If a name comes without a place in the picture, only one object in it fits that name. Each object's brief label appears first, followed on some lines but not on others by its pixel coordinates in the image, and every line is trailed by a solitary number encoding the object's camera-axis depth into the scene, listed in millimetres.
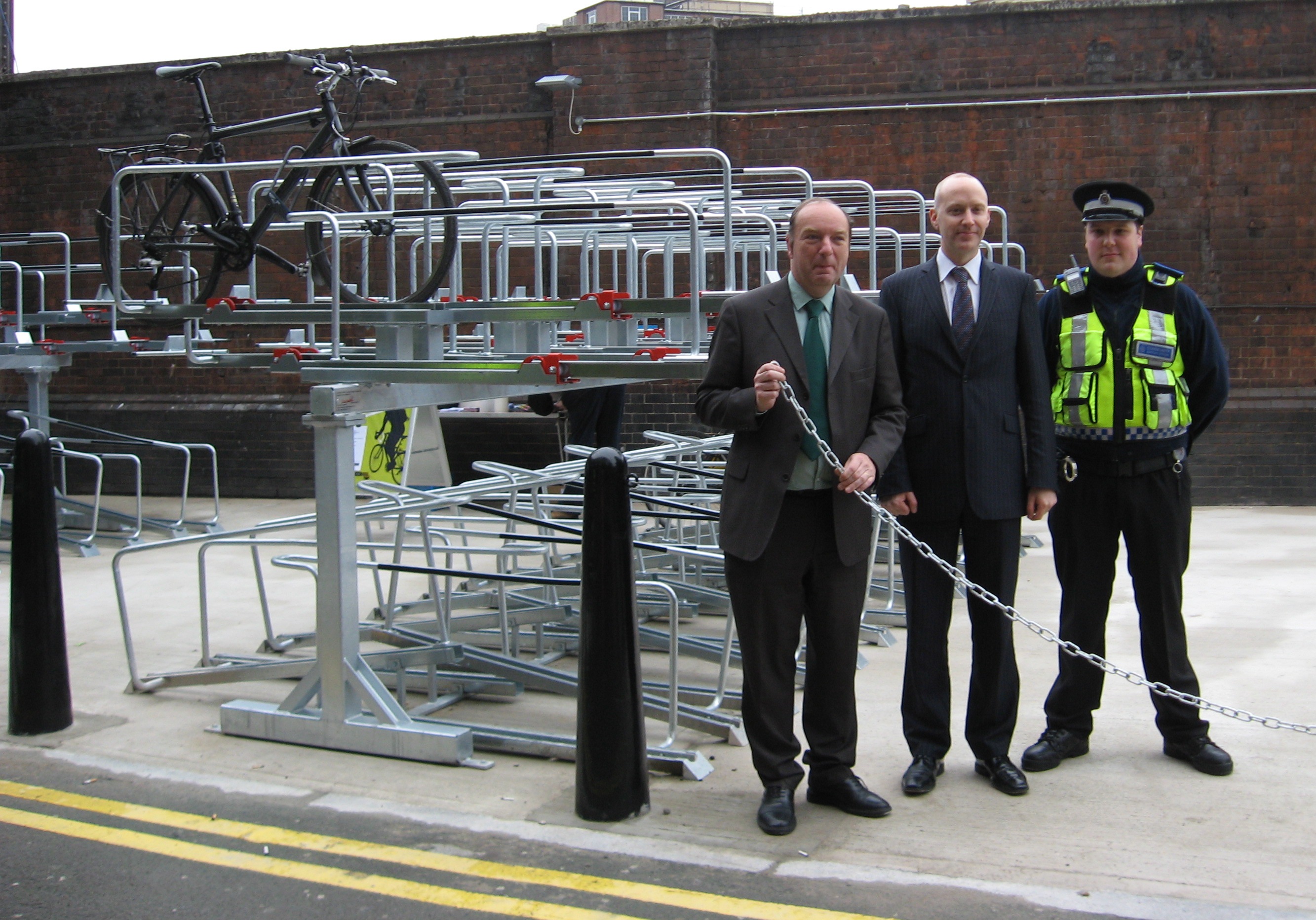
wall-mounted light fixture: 7379
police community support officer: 4609
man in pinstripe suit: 4418
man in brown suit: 4184
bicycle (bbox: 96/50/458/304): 6254
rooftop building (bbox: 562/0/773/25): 46906
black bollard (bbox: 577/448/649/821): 4305
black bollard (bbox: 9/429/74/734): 5410
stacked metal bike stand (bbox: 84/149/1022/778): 4980
